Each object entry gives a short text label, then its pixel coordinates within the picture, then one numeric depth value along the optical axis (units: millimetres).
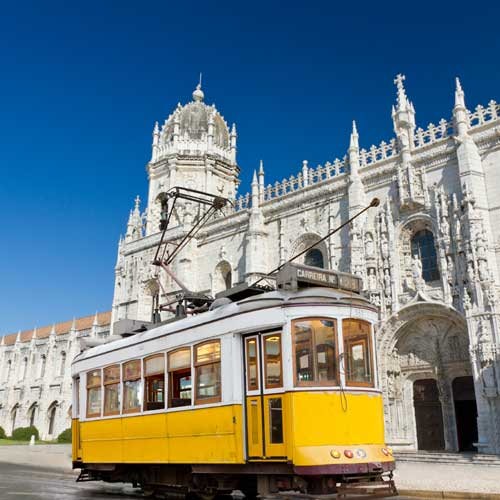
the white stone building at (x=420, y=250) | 21250
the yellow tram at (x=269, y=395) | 8508
